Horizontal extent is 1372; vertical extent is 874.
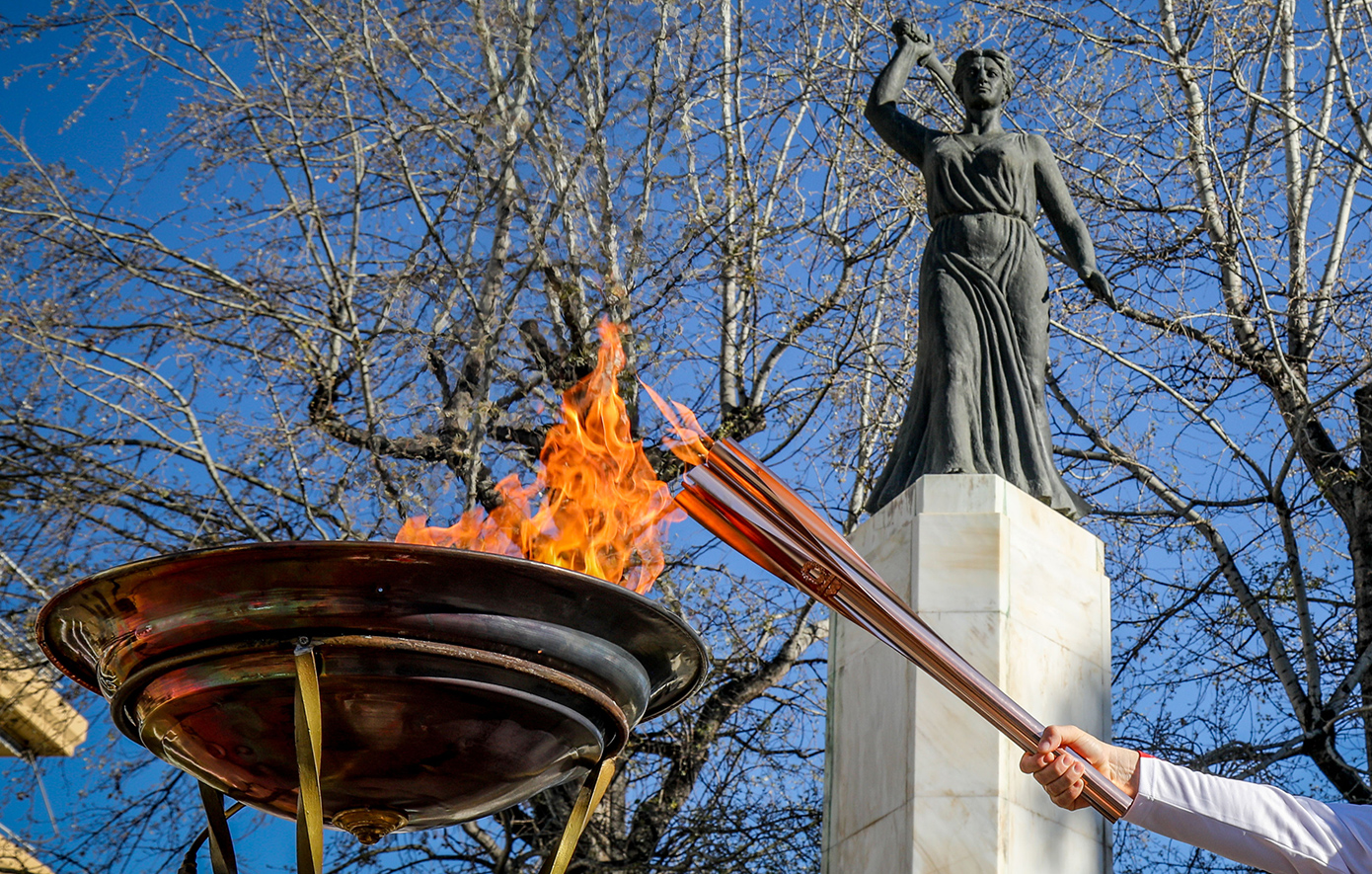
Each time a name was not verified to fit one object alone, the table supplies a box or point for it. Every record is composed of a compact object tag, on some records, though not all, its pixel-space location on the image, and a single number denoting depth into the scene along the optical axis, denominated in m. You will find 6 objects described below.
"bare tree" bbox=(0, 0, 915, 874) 10.91
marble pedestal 5.20
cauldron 2.42
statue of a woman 6.27
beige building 10.66
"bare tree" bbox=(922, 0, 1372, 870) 10.53
